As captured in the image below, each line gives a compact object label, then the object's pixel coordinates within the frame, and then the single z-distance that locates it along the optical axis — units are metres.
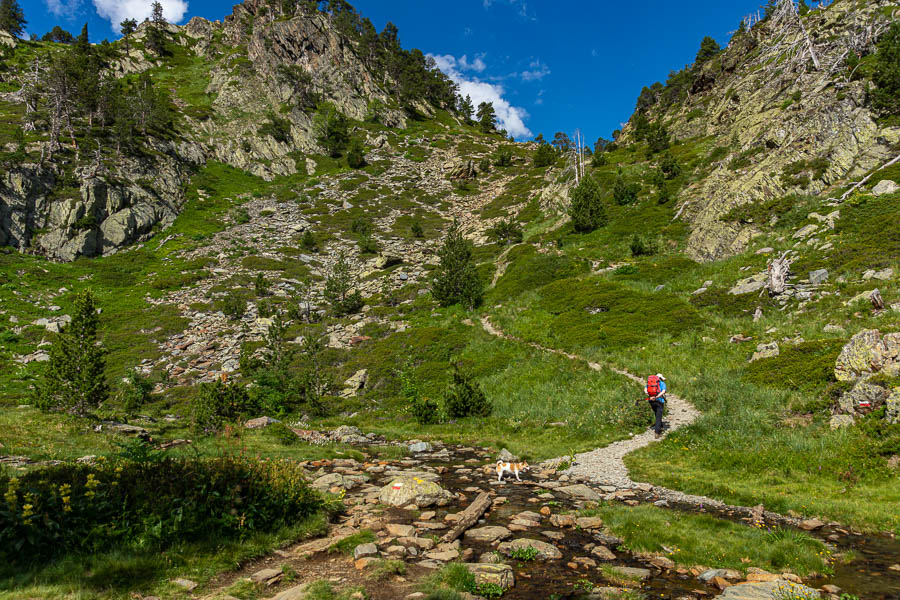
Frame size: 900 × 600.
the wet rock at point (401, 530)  7.45
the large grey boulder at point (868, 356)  11.20
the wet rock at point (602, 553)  6.62
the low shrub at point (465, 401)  20.39
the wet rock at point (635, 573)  5.88
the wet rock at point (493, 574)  5.67
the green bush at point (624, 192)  48.63
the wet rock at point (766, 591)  5.09
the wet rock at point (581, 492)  9.45
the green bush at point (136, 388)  24.78
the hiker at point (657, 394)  14.22
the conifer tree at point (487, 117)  128.62
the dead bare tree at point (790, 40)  42.72
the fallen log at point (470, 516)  7.41
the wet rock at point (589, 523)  7.84
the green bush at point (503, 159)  94.17
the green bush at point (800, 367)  13.45
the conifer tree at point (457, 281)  37.25
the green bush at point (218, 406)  17.67
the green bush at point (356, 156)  87.75
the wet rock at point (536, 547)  6.65
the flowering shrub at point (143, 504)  5.41
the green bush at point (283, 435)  15.55
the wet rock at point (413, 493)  9.09
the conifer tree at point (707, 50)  83.06
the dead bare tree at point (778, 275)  21.70
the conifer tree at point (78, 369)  17.44
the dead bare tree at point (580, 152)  60.44
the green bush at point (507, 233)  52.54
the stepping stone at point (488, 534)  7.33
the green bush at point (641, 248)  36.78
